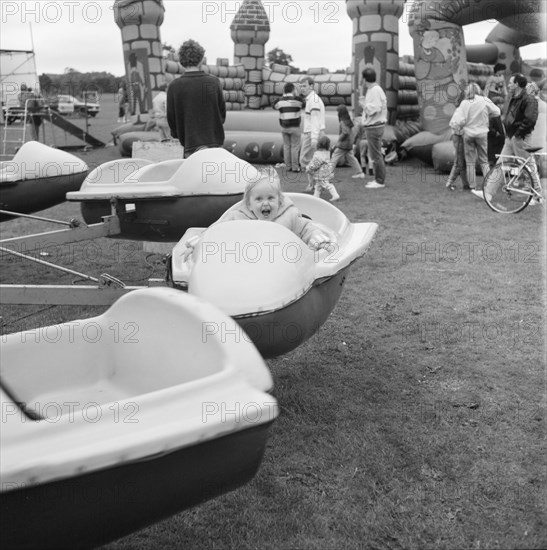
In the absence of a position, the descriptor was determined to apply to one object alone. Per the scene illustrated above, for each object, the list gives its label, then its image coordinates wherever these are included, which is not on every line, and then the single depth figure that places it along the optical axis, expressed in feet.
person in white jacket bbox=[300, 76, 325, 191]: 26.78
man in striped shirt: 29.94
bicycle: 20.98
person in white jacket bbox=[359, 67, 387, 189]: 25.00
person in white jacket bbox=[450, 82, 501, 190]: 23.89
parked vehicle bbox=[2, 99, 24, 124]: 43.88
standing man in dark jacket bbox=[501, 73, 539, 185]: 22.03
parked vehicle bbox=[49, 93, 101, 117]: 74.95
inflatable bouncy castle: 30.04
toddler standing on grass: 24.31
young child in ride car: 9.48
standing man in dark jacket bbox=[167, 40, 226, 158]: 16.21
